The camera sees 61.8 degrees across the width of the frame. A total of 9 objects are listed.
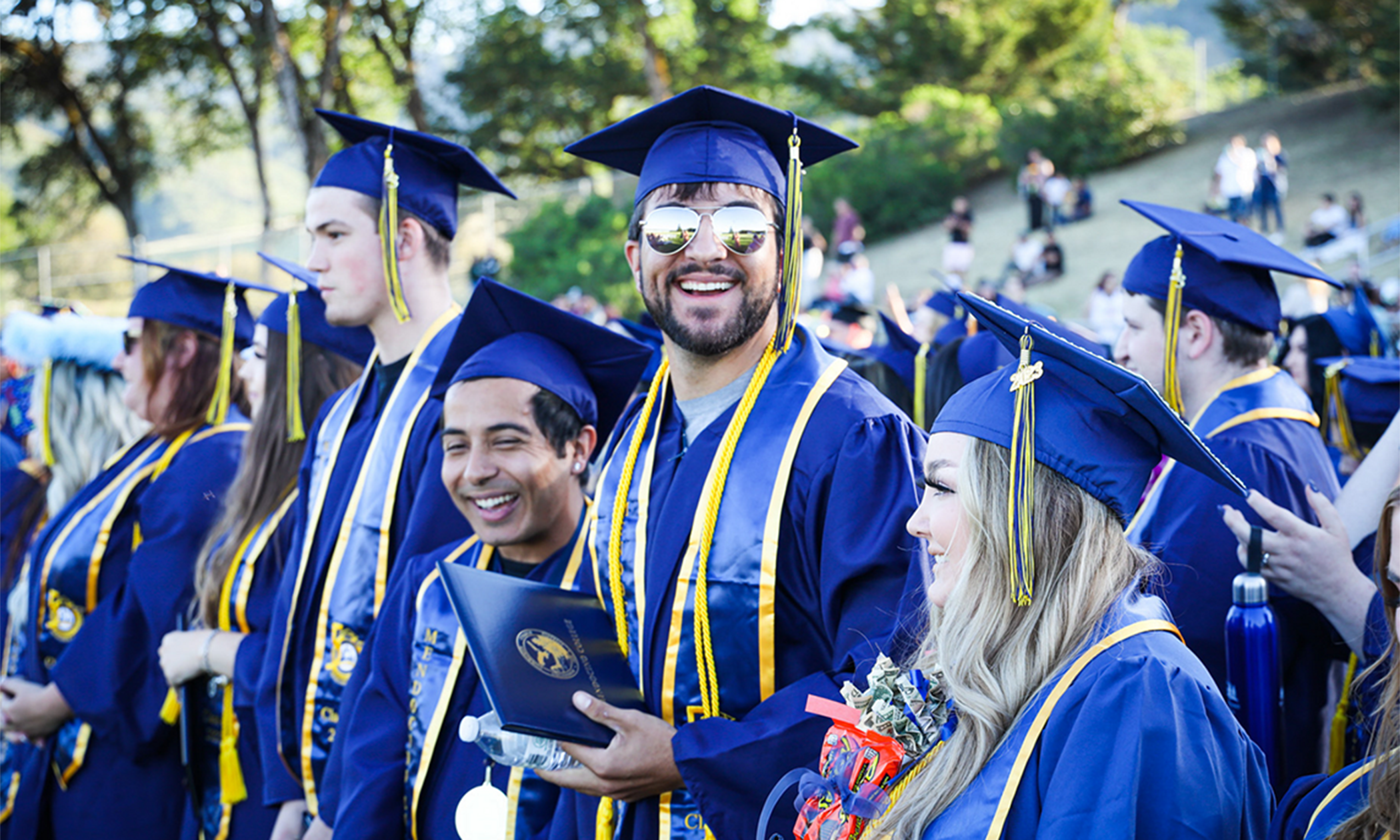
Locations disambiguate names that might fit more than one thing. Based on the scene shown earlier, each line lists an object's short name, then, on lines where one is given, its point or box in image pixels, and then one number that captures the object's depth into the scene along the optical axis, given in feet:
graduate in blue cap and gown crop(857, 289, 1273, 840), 5.24
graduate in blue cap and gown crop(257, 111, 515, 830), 10.54
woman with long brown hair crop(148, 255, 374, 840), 11.82
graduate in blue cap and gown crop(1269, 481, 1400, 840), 5.30
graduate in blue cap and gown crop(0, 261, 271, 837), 12.53
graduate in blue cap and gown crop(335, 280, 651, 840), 9.01
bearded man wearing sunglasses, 7.26
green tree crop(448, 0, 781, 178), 93.20
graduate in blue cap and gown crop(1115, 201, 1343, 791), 9.37
